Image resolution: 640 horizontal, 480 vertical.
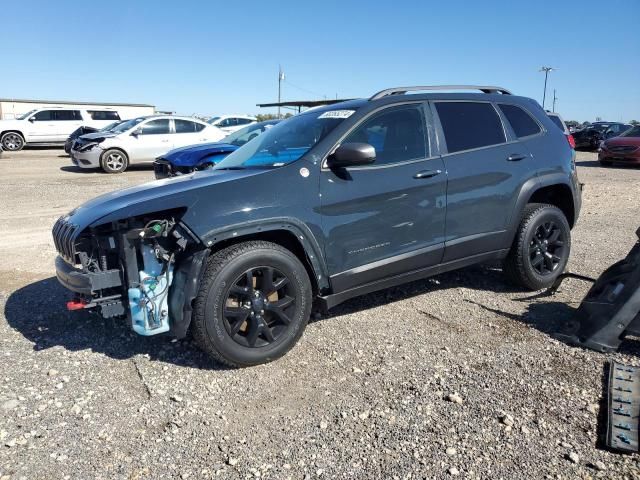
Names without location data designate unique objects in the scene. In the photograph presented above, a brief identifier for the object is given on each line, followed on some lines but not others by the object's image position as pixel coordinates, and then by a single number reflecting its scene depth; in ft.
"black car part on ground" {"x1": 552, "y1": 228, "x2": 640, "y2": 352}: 12.09
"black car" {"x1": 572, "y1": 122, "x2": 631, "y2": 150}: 84.23
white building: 102.58
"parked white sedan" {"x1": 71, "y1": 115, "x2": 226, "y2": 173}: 50.37
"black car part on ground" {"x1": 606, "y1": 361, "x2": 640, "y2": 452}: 9.07
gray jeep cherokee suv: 11.03
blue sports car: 32.89
